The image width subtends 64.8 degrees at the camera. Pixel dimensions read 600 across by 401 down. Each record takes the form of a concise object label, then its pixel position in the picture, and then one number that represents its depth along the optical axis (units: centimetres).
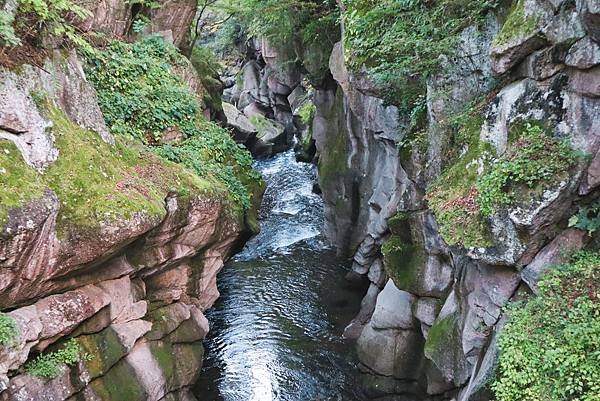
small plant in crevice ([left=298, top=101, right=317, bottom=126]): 3606
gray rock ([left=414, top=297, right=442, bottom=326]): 1251
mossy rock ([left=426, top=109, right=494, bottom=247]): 865
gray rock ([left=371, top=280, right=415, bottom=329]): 1383
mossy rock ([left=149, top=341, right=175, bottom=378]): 1111
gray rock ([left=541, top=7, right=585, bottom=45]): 736
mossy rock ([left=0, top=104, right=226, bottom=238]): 785
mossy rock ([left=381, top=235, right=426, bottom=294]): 1284
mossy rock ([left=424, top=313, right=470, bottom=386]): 1041
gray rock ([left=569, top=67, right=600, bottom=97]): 733
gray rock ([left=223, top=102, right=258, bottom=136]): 3388
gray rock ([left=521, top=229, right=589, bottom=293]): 781
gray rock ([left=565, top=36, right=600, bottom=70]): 716
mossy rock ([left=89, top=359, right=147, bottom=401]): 968
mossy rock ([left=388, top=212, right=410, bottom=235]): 1377
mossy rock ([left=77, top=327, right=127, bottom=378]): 948
